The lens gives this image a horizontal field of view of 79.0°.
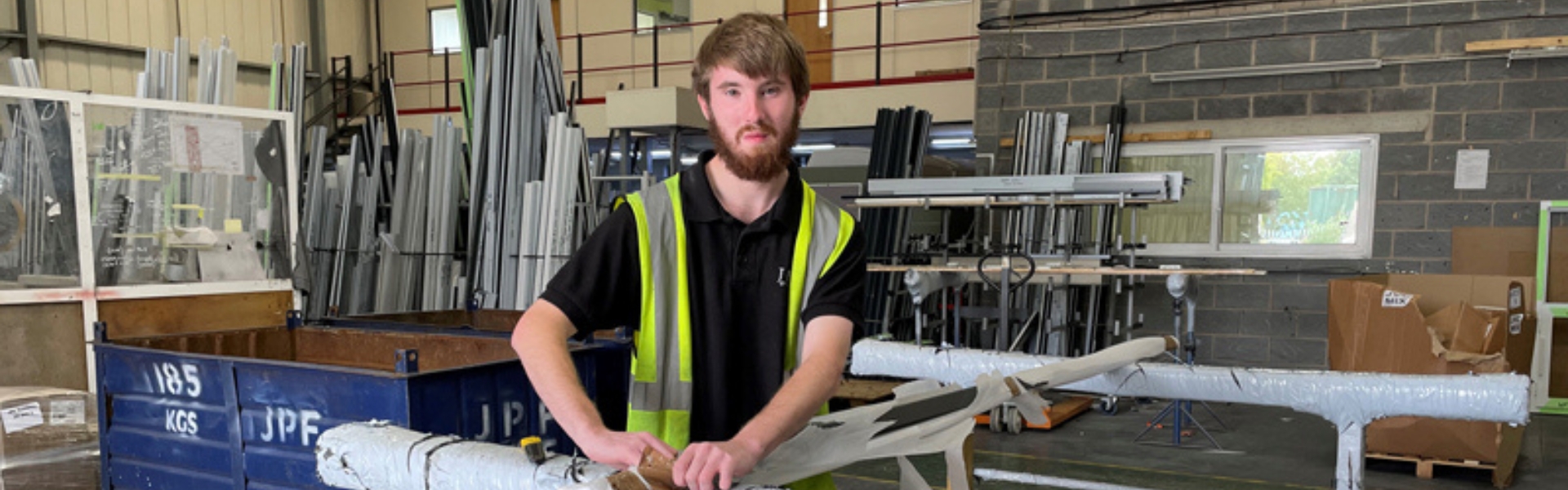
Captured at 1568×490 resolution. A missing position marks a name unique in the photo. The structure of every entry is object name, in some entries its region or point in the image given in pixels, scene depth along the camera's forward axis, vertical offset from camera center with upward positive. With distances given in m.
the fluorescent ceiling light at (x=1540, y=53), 5.70 +0.90
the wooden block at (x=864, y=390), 5.72 -1.23
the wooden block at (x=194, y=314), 3.65 -0.55
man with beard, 1.22 -0.12
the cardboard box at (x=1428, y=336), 4.20 -0.62
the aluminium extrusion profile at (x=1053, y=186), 5.42 +0.04
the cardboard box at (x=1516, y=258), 5.77 -0.35
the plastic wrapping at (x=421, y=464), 1.21 -0.37
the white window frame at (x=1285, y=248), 6.32 +0.00
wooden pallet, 4.52 -1.26
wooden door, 10.91 +1.81
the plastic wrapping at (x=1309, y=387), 2.05 -0.46
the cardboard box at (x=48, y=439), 2.82 -0.79
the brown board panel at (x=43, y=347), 3.37 -0.62
